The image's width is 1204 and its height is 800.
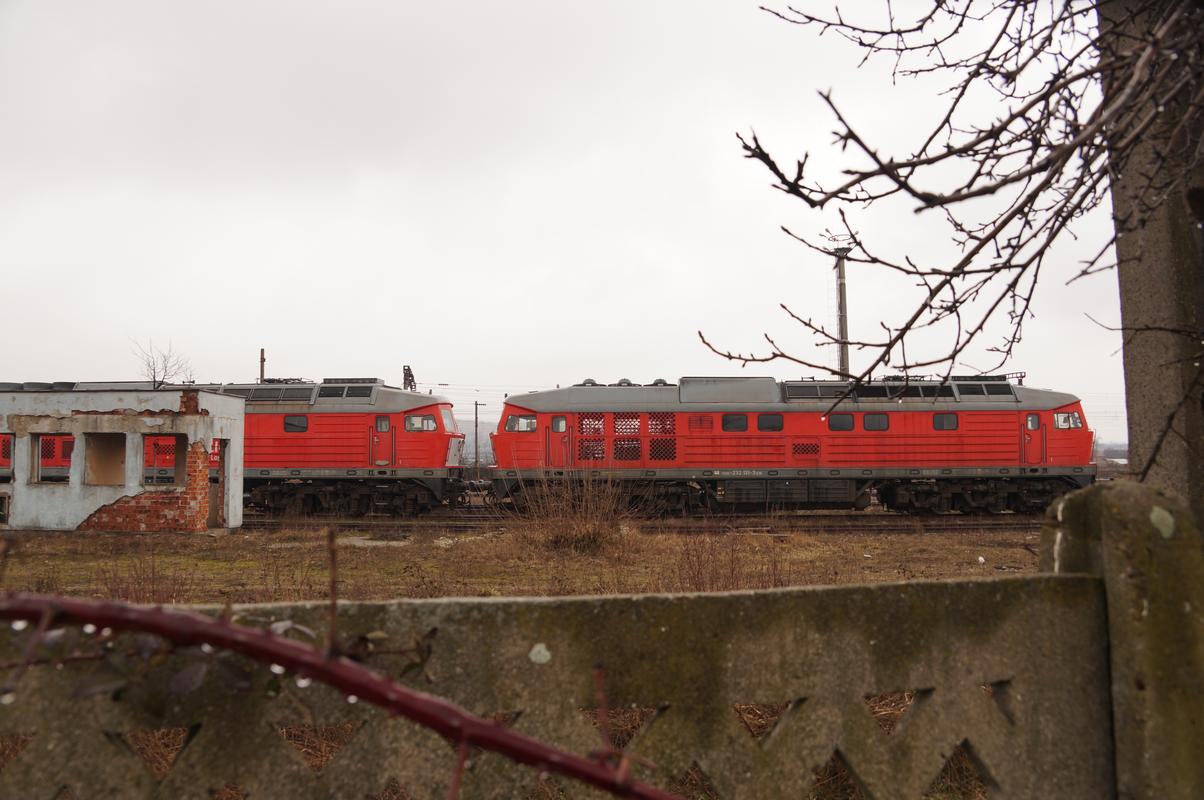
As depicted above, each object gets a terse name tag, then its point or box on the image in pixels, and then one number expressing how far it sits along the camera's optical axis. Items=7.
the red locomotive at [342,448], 20.16
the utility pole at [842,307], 23.60
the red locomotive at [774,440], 18.95
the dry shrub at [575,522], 12.16
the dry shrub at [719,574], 6.76
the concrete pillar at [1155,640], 1.73
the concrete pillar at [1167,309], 2.55
